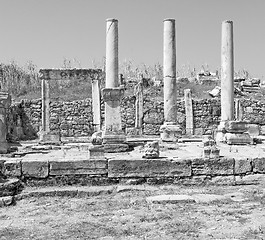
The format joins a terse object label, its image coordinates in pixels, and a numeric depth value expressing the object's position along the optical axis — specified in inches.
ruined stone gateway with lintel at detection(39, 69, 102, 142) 881.5
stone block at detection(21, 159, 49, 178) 359.3
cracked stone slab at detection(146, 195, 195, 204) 296.2
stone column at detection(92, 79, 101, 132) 1001.7
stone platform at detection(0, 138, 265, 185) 360.2
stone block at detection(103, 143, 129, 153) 507.8
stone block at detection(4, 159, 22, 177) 359.3
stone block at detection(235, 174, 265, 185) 366.6
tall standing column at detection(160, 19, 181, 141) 674.2
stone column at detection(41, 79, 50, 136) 874.8
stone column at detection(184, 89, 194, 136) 1018.7
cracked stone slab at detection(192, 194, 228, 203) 302.4
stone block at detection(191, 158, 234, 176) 371.9
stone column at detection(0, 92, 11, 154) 461.7
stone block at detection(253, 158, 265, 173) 374.6
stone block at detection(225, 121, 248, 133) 595.2
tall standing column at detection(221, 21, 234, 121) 652.1
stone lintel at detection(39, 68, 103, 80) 883.7
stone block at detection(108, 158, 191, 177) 365.1
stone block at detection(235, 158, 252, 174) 373.4
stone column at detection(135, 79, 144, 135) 1010.7
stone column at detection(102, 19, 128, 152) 516.4
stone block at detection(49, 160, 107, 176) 360.8
